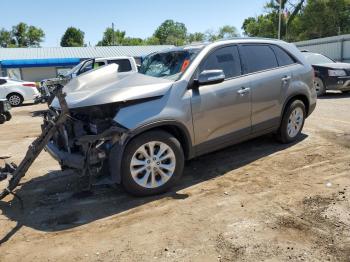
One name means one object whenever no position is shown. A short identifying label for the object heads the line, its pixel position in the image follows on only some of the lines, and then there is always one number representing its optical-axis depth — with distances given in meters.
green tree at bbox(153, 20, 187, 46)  116.88
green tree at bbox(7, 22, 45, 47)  95.38
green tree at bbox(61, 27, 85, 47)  94.00
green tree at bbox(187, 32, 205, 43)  100.35
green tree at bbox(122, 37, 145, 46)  98.29
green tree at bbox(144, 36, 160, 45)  103.54
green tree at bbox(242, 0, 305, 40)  58.81
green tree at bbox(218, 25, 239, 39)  100.00
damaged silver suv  4.60
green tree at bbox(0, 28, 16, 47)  95.06
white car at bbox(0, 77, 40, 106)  18.05
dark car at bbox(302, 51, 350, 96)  12.78
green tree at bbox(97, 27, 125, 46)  96.88
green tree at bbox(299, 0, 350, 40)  53.94
